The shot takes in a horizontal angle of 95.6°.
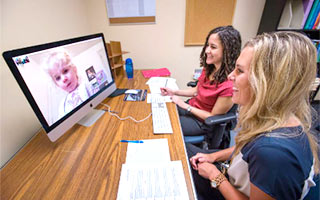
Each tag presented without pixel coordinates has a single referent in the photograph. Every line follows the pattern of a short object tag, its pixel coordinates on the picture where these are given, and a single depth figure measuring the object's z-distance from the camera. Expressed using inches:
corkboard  68.7
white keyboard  34.0
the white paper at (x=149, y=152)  26.9
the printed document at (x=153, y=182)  21.4
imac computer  22.7
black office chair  39.7
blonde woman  17.7
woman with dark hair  42.0
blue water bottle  64.3
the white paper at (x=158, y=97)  47.7
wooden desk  22.3
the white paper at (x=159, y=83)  55.5
